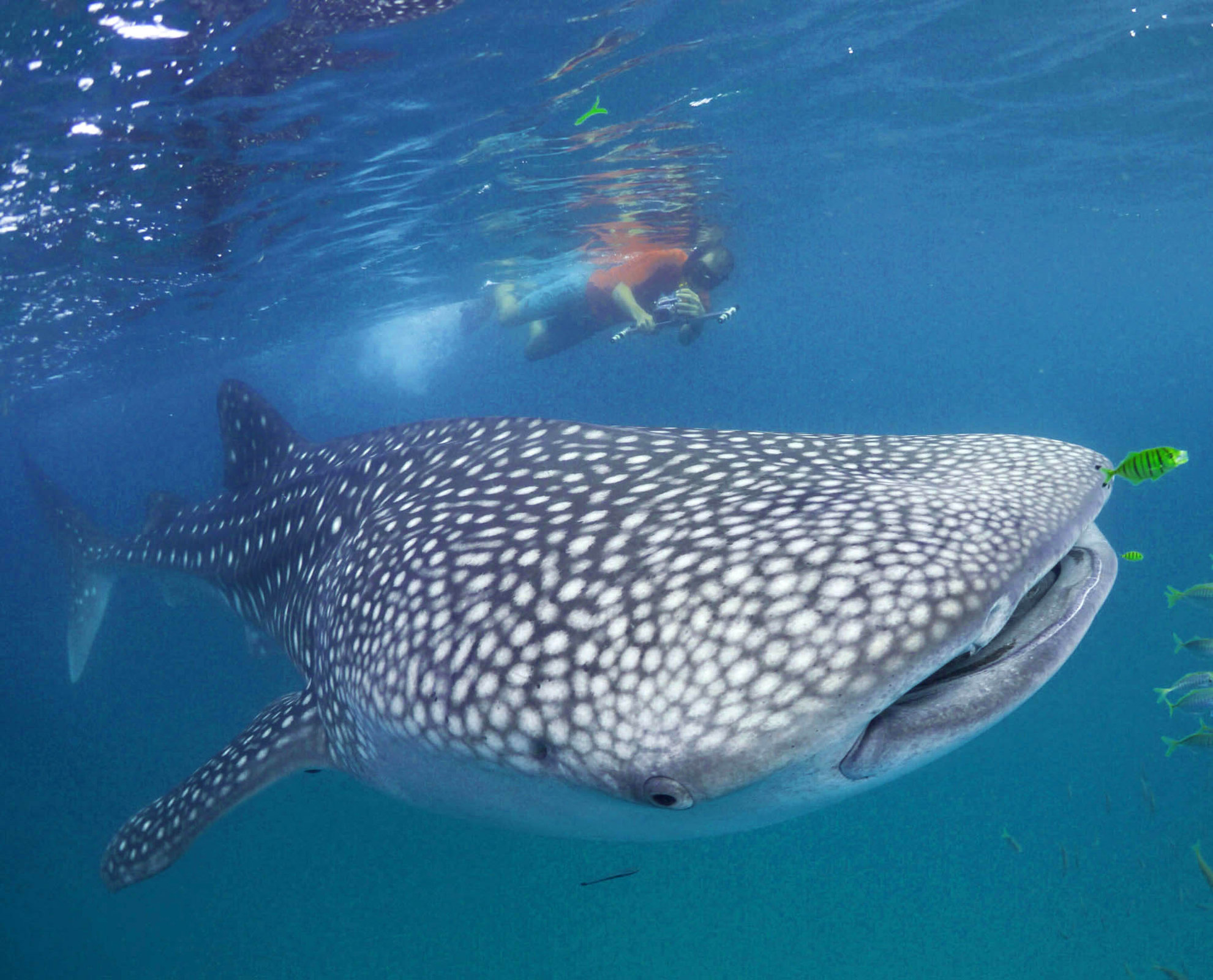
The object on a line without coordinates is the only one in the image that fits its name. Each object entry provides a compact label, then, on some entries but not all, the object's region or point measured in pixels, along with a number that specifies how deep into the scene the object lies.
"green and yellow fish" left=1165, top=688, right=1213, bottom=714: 5.00
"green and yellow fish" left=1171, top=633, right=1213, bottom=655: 4.96
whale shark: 1.65
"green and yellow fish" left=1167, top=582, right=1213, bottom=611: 5.12
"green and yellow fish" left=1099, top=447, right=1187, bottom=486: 3.28
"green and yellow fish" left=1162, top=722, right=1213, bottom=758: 5.02
